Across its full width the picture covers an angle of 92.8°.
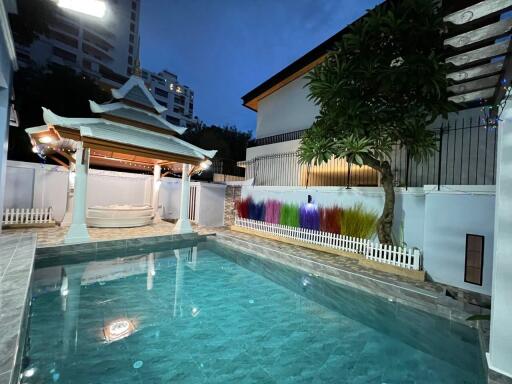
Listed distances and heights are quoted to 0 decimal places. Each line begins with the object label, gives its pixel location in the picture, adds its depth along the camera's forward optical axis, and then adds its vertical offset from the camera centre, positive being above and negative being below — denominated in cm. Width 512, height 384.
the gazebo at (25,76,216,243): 693 +142
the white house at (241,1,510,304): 296 +76
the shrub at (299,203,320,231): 831 -72
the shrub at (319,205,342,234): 773 -72
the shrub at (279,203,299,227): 900 -77
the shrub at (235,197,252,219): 1107 -70
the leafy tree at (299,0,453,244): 502 +247
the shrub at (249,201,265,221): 1040 -79
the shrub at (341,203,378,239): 702 -69
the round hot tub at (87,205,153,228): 929 -118
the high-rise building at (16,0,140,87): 3300 +2210
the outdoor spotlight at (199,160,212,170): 972 +108
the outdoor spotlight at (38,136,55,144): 733 +131
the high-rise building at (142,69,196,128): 4978 +2026
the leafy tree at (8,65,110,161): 1424 +605
